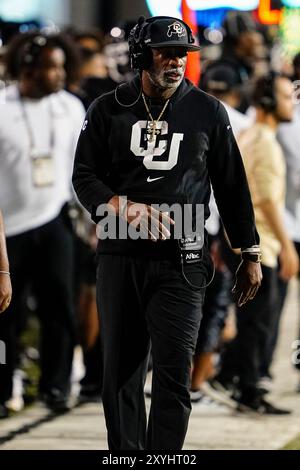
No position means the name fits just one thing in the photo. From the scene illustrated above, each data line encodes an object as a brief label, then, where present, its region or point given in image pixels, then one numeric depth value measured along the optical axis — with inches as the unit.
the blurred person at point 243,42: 887.7
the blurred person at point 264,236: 649.6
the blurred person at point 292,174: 733.9
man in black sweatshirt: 457.7
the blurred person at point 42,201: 645.9
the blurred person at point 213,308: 674.2
